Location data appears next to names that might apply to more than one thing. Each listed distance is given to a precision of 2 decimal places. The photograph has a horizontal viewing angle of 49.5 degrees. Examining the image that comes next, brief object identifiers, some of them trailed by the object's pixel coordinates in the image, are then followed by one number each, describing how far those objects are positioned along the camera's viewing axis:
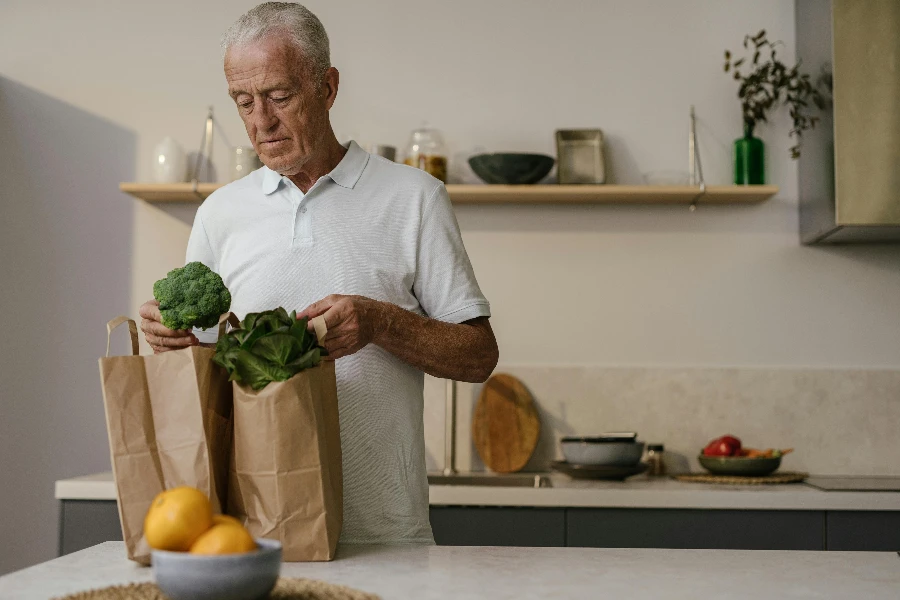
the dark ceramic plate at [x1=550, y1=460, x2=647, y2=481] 2.64
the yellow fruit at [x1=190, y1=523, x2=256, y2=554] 0.89
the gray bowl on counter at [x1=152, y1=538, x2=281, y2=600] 0.87
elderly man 1.48
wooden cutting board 2.97
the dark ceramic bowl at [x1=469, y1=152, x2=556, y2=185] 2.95
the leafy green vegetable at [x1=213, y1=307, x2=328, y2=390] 1.14
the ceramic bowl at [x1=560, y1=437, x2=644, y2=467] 2.67
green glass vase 3.00
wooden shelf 2.92
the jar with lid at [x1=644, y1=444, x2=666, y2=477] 2.90
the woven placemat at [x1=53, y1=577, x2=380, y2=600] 0.98
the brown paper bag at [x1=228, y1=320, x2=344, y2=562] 1.15
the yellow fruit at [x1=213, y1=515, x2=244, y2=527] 0.95
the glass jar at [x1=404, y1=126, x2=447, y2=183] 3.01
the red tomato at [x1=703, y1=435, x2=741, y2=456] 2.78
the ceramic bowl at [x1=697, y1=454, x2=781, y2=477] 2.70
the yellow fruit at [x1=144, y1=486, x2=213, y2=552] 0.93
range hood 2.67
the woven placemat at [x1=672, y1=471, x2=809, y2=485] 2.61
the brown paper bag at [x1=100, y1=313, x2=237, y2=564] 1.15
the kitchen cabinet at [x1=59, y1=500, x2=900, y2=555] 2.42
